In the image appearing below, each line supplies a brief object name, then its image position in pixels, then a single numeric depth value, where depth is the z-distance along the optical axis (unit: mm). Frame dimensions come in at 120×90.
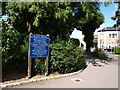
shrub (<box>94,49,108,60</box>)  14117
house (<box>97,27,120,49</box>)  39941
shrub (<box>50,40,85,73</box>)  6953
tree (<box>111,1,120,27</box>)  19250
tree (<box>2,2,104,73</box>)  6180
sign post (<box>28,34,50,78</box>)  6184
